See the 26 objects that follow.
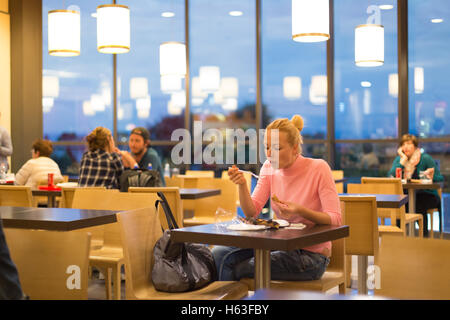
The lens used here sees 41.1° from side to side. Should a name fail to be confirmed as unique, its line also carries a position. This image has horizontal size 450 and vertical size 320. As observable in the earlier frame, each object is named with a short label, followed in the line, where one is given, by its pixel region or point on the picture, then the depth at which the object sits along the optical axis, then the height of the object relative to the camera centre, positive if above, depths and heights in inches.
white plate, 107.3 -15.2
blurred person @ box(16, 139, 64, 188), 231.6 -10.6
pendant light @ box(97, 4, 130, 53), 227.3 +44.9
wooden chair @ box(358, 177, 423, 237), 212.5 -17.6
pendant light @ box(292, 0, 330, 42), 186.5 +39.0
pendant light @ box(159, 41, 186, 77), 280.2 +39.7
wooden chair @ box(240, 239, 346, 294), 114.2 -27.1
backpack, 190.2 -11.2
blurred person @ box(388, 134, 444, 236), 267.9 -12.2
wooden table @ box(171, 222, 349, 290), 96.3 -15.9
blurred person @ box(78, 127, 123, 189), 196.2 -6.7
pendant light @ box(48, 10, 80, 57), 231.5 +43.8
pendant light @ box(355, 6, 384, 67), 255.9 +42.0
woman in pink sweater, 114.9 -11.7
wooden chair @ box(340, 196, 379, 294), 164.6 -23.5
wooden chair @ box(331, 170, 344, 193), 277.3 -14.9
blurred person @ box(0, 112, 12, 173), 290.7 -0.1
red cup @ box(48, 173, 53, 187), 223.8 -13.1
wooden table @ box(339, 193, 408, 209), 174.7 -17.5
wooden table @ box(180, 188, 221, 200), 204.5 -17.5
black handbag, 106.3 -22.3
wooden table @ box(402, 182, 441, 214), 241.3 -18.3
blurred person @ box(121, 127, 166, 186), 220.4 -2.7
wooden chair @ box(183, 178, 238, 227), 231.0 -22.7
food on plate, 109.6 -14.8
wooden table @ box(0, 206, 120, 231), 119.9 -15.4
